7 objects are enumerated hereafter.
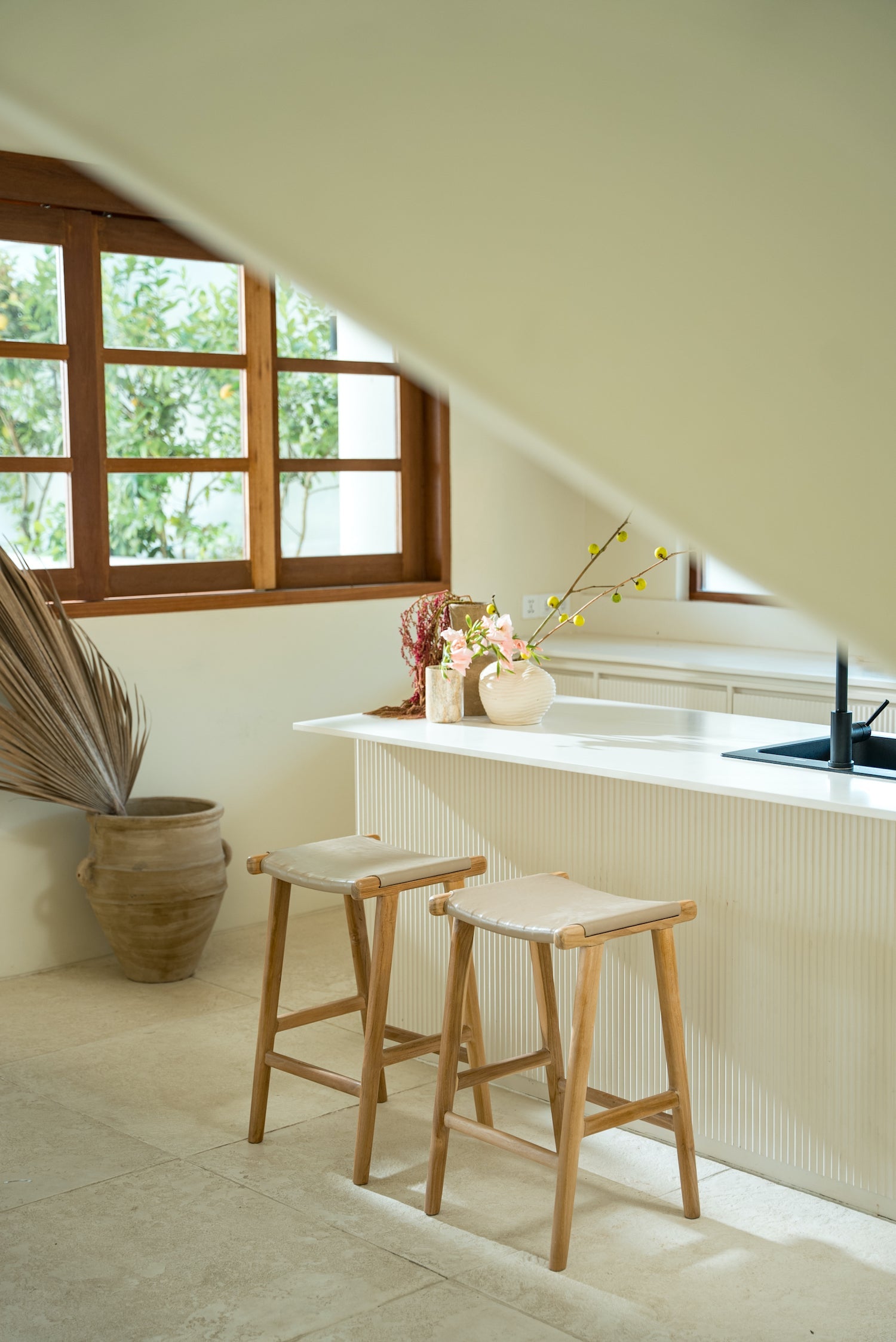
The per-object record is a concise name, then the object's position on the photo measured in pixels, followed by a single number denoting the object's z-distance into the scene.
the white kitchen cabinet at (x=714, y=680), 4.36
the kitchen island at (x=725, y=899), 2.55
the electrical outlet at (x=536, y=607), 5.61
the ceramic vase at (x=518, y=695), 3.33
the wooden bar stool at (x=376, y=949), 2.73
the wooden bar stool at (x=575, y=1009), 2.35
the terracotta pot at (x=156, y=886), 4.02
